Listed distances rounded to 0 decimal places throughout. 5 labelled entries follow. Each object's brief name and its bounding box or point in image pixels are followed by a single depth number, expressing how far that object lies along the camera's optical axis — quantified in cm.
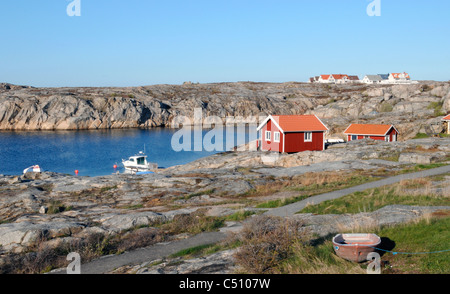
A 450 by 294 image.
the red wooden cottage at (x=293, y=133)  4631
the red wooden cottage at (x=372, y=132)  5460
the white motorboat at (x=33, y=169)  5099
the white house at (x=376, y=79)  19000
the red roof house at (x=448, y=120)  5482
